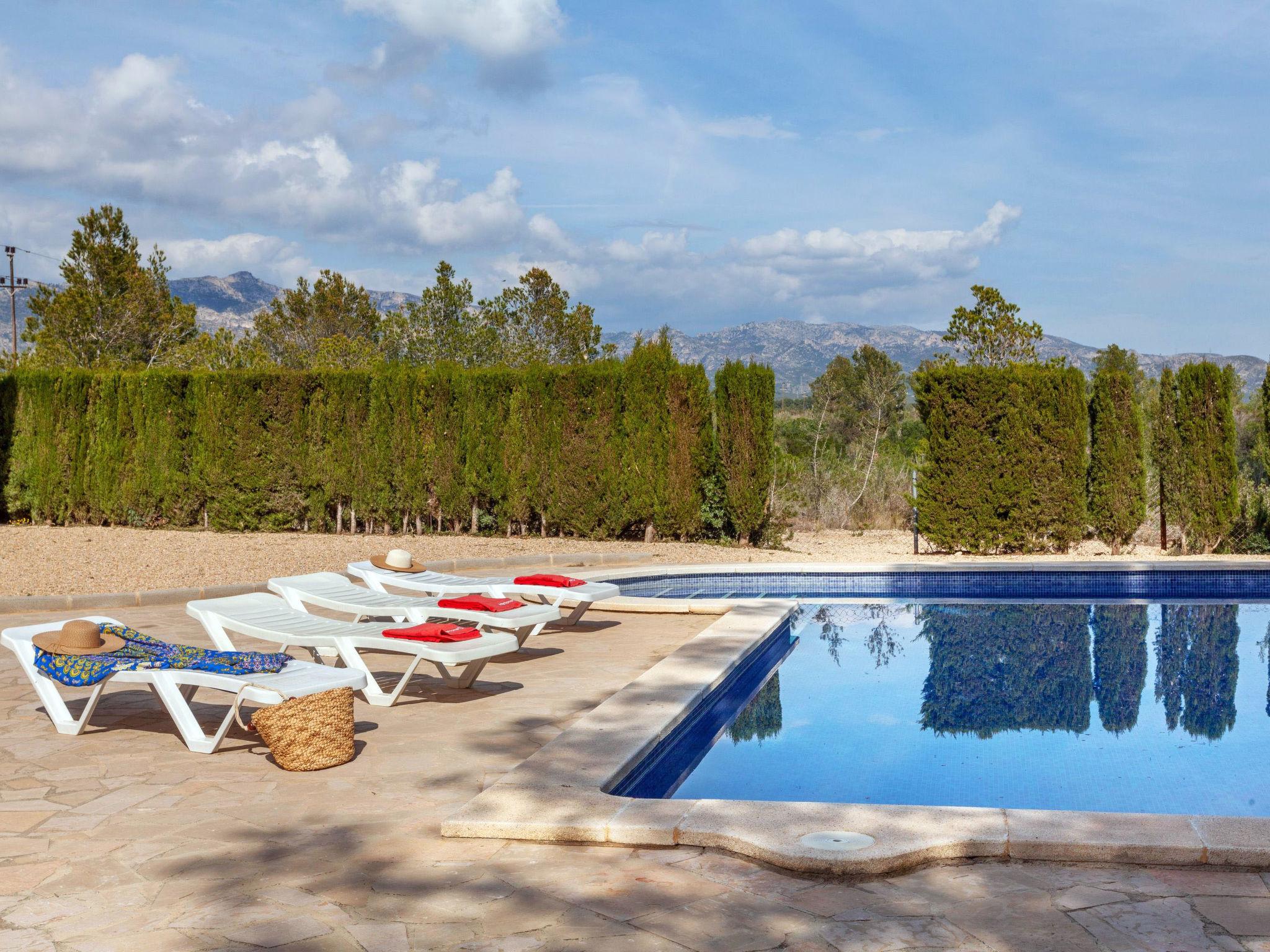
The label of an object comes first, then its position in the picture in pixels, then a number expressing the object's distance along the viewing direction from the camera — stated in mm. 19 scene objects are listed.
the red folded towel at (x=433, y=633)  6105
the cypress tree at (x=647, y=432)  14984
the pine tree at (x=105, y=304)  36562
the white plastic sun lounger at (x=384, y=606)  7195
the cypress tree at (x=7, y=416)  16609
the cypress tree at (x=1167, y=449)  14906
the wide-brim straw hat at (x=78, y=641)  5371
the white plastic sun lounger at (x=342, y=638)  5977
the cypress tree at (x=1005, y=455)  14477
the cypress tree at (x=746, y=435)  14766
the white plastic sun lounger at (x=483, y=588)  8578
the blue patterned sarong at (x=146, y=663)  5154
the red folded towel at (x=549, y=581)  8656
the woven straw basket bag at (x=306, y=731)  4715
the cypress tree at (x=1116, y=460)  14633
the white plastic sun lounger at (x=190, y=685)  4891
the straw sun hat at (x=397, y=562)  8906
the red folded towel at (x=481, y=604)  7242
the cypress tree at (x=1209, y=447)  14695
